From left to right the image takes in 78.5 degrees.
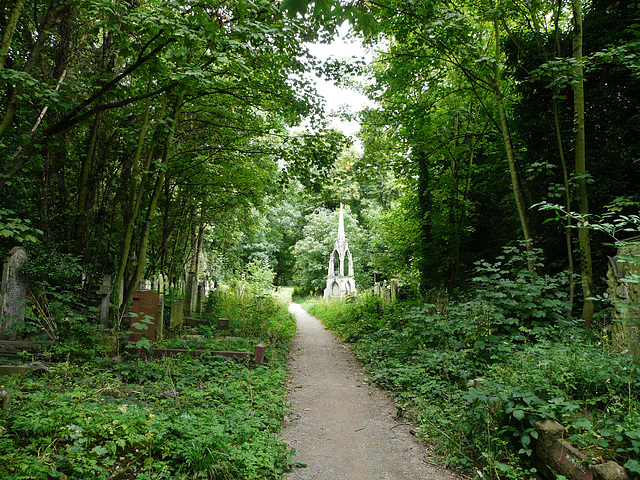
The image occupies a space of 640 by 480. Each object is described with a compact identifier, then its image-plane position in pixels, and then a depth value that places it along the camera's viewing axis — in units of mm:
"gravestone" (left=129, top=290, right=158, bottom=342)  6492
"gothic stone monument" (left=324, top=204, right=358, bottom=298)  27234
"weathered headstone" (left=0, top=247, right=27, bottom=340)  5801
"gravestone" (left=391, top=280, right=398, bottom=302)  12914
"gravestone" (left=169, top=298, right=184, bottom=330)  8252
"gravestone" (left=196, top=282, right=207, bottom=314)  11033
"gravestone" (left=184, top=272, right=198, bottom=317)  10172
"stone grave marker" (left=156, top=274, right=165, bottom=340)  6902
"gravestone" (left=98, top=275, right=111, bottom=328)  7062
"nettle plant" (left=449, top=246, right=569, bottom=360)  5422
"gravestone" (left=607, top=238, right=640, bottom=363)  3629
